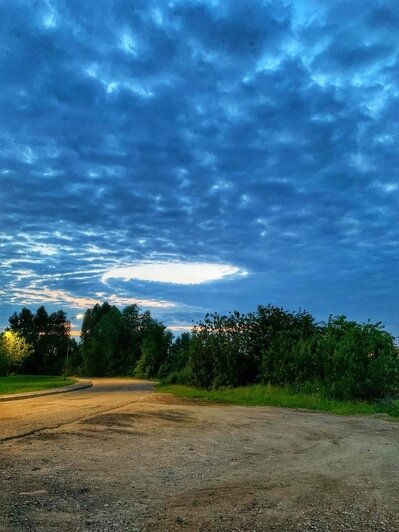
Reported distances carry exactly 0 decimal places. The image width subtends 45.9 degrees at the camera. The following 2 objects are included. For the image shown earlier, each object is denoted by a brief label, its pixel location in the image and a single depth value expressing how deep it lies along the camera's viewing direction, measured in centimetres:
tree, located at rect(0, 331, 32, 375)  6662
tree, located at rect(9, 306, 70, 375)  11906
